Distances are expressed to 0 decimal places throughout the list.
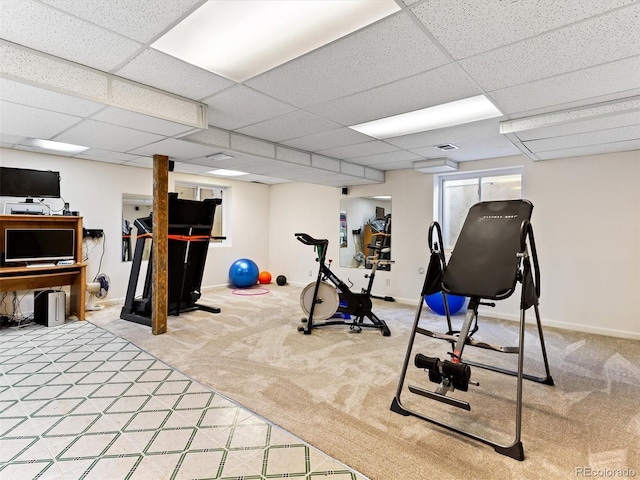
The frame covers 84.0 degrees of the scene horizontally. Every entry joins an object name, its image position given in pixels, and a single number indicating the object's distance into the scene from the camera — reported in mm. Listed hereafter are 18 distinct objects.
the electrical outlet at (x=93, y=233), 5535
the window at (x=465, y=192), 5453
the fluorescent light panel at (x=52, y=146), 4492
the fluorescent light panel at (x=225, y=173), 6668
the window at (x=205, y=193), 7352
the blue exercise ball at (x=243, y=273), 7480
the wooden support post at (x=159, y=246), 4230
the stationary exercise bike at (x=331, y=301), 4539
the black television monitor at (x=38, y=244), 4457
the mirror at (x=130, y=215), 6152
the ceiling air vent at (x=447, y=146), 4455
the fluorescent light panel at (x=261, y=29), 1781
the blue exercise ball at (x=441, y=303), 5312
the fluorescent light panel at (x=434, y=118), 3121
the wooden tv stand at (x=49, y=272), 4430
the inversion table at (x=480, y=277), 2219
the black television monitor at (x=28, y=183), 4508
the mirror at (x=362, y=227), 6676
